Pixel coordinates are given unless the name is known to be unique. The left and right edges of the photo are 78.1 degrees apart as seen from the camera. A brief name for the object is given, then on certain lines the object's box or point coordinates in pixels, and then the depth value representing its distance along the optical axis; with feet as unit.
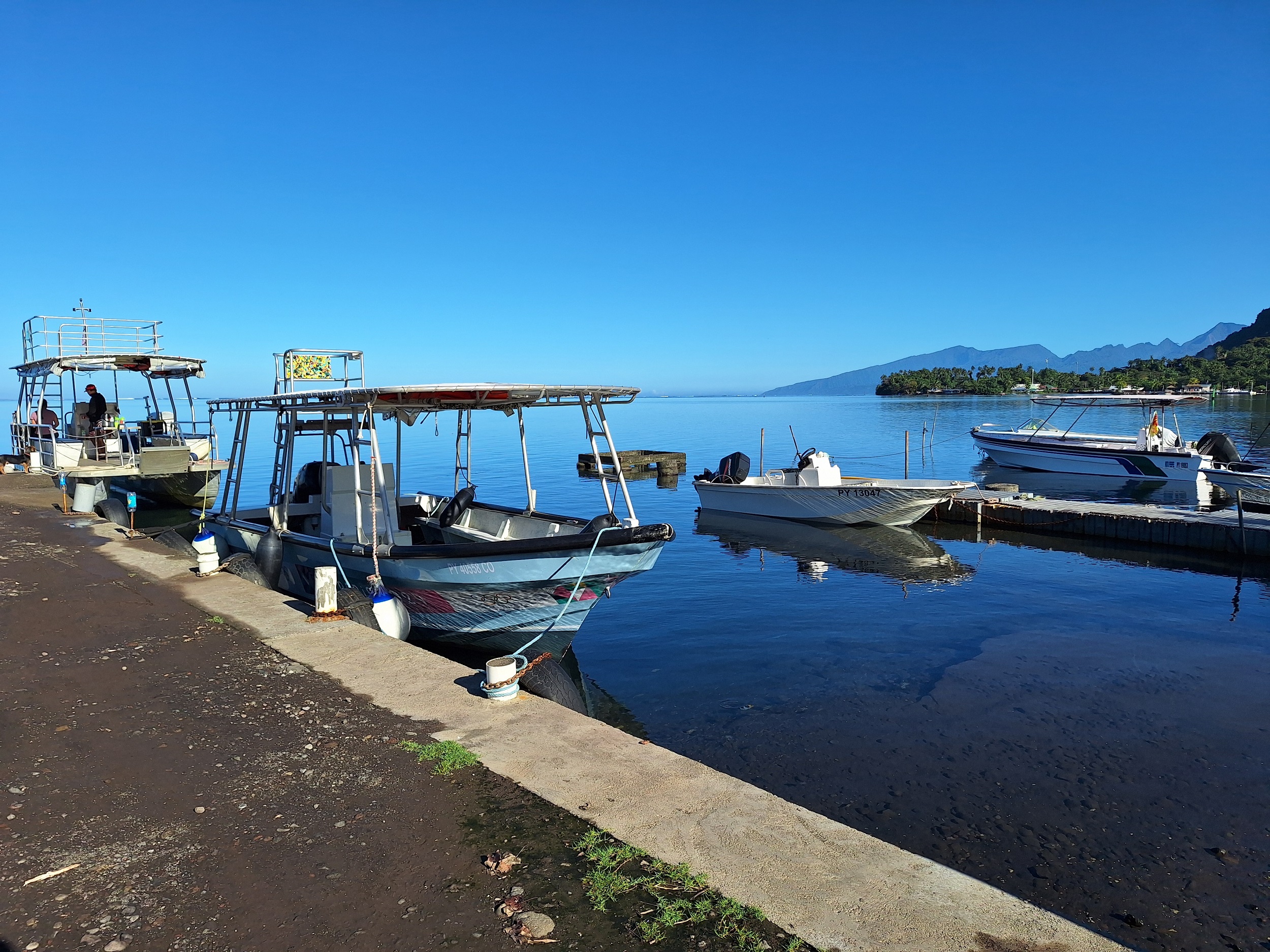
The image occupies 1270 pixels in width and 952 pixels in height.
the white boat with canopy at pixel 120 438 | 74.54
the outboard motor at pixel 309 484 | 46.11
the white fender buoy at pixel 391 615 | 30.27
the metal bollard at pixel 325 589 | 29.99
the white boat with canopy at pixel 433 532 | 30.53
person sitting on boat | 81.15
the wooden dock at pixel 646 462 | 131.44
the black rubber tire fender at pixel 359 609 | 31.09
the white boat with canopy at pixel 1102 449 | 105.91
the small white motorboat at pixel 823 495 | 76.95
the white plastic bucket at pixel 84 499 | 61.93
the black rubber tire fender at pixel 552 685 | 23.18
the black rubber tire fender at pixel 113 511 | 60.59
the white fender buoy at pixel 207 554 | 36.63
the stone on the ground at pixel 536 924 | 12.14
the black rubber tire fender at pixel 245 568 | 37.35
